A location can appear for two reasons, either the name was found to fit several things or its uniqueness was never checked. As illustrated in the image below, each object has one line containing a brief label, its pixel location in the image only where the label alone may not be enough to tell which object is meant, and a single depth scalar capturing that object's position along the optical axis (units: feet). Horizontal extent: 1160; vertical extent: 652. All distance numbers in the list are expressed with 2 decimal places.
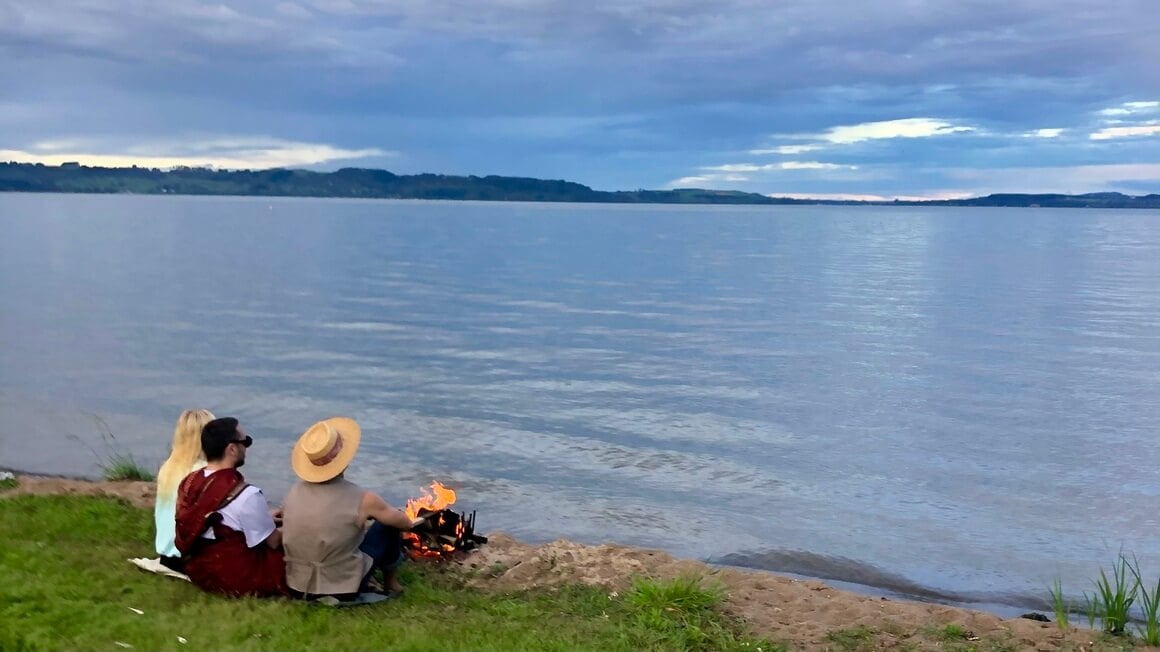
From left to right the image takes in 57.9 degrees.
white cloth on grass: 26.40
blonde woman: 26.21
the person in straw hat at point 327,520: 24.94
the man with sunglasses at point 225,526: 24.84
